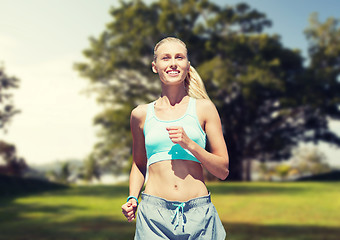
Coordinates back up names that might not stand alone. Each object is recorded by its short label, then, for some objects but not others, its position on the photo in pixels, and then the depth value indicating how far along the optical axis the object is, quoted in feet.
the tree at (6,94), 84.99
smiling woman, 9.71
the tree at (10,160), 93.25
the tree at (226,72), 101.86
